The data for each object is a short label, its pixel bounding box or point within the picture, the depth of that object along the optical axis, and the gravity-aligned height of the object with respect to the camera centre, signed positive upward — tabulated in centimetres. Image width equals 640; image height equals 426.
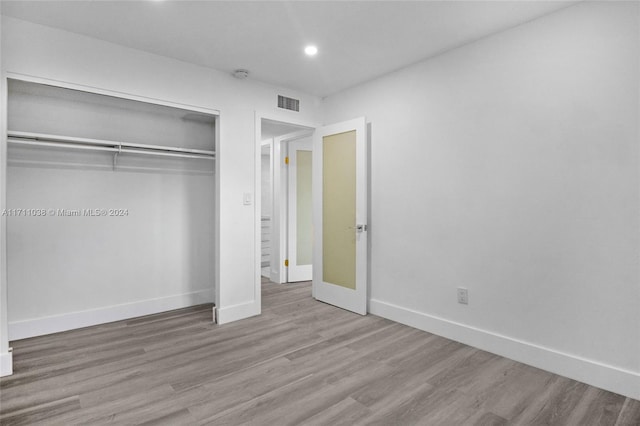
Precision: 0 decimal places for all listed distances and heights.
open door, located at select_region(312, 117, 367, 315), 371 -3
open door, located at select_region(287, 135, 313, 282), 527 +3
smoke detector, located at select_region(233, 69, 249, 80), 347 +145
